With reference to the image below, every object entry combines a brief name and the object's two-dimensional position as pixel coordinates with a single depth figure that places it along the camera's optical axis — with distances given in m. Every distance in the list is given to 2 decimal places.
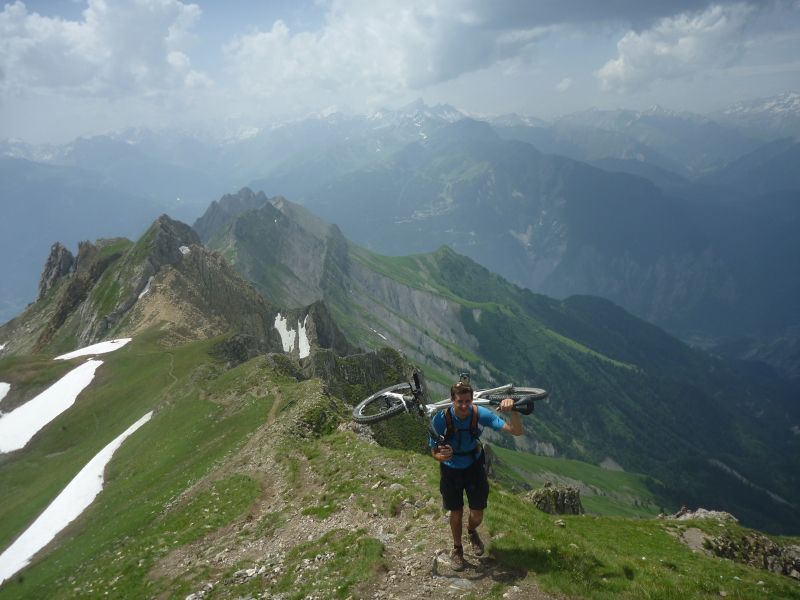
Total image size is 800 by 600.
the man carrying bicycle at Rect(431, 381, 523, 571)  10.65
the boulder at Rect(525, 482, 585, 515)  22.82
